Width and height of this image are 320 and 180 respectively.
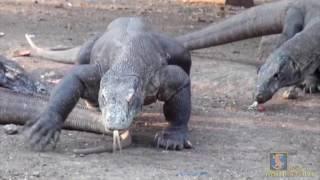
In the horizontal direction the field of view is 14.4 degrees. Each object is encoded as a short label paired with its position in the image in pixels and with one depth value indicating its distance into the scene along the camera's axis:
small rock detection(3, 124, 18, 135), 7.44
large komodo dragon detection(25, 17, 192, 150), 6.56
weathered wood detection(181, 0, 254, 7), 18.66
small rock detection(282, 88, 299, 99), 10.35
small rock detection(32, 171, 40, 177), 5.95
